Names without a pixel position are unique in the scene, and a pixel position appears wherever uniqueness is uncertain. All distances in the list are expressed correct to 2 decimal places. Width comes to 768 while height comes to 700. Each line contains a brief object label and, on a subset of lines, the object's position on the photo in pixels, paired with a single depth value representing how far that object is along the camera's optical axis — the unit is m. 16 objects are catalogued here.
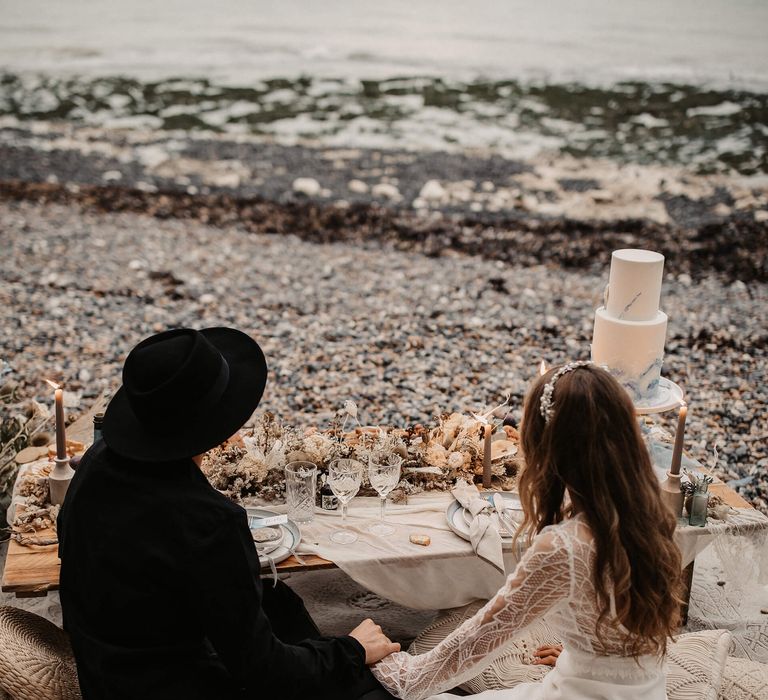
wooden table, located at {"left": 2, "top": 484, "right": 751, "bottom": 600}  2.73
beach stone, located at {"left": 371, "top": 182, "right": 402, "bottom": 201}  12.25
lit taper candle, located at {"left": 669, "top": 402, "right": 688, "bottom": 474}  3.04
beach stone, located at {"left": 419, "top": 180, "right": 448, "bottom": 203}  12.05
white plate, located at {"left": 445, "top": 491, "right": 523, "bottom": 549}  3.00
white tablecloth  2.89
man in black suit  1.95
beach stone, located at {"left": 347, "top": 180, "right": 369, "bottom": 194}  12.61
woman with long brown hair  1.97
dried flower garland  3.23
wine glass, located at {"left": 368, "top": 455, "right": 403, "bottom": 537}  2.98
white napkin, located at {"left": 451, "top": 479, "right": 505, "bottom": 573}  2.91
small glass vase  3.10
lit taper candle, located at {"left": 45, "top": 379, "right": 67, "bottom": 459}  3.02
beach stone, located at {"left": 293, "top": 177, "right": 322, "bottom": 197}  12.25
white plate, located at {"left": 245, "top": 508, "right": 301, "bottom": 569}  2.80
